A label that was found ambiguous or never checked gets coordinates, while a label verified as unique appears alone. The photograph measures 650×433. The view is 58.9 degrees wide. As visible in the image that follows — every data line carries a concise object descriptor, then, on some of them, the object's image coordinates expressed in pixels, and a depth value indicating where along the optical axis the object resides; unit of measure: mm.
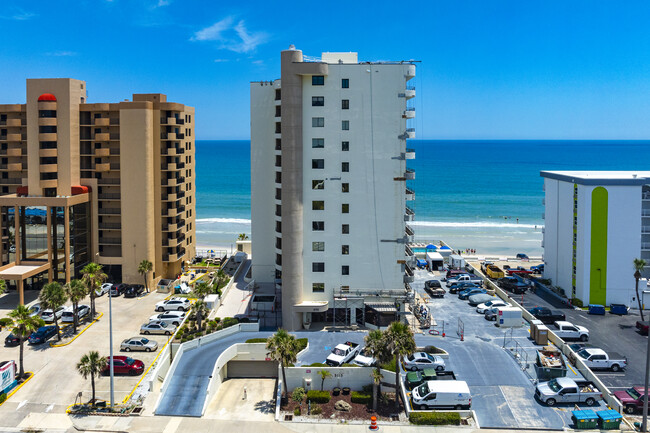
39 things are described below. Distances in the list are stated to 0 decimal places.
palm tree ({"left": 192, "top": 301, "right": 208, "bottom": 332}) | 51031
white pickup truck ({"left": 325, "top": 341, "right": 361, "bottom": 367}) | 43531
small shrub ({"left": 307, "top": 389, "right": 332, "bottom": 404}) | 39906
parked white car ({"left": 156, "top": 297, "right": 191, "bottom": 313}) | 60188
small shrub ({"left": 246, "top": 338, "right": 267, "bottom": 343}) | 47022
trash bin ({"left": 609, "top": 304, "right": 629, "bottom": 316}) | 57625
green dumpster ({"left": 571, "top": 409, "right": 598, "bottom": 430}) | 35750
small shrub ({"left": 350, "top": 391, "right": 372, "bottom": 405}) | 39812
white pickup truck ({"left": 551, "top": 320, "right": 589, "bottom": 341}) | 50719
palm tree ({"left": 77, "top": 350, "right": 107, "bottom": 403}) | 38641
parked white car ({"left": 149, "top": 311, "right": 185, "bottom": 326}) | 55156
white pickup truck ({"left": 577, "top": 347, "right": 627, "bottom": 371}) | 44500
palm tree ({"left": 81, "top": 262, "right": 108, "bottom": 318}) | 54125
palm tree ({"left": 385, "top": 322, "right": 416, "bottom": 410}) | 37219
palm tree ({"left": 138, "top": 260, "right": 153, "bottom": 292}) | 66438
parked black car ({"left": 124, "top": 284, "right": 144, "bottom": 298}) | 65812
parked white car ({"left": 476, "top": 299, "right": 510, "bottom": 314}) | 57094
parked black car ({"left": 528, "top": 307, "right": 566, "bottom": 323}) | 55250
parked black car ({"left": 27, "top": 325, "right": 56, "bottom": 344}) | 50781
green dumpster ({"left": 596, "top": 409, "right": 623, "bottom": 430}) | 35844
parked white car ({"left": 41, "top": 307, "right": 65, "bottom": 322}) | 56447
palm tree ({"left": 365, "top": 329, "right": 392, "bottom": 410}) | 37688
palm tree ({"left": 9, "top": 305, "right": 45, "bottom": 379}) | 42750
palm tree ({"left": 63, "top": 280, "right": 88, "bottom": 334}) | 51594
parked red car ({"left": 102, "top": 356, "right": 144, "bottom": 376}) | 45219
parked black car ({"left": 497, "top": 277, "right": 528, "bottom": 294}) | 66688
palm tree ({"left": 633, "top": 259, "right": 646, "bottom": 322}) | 56875
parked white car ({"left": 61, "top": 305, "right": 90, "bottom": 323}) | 56344
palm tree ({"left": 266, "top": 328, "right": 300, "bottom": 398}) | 38406
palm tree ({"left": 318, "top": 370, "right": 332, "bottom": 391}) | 40978
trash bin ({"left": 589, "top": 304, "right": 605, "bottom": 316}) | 57628
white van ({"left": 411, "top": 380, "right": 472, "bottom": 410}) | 37719
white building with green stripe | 58938
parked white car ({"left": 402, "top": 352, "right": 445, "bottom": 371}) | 43188
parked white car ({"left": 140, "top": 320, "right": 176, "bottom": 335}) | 53906
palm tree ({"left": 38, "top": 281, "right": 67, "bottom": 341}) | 49531
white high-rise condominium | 51344
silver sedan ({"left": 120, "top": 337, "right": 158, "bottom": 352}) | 49688
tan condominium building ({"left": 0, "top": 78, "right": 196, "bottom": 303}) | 64750
